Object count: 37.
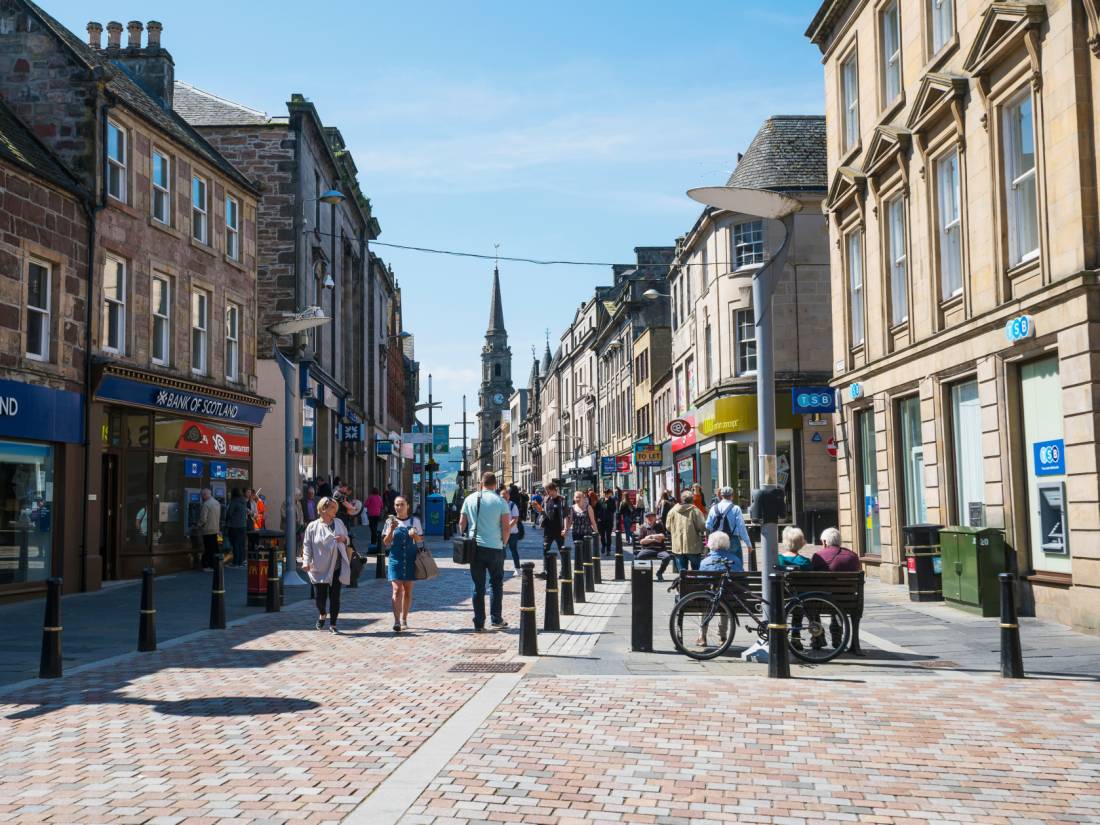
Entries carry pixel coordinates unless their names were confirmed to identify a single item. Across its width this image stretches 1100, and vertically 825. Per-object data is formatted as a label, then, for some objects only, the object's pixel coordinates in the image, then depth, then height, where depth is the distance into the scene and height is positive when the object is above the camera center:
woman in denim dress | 14.02 -0.33
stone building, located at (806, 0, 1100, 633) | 13.16 +3.43
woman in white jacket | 14.38 -0.46
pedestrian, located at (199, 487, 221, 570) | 24.83 +0.04
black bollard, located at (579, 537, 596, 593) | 19.91 -0.88
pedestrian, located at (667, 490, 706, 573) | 19.09 -0.24
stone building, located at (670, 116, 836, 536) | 37.94 +6.70
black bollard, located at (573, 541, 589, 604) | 17.91 -1.01
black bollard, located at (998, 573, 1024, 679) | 10.09 -1.10
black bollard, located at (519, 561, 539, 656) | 11.89 -1.05
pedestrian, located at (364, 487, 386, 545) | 31.91 +0.40
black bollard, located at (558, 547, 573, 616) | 16.05 -1.02
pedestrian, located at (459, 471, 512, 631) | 14.05 -0.12
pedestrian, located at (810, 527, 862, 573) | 12.20 -0.43
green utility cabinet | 14.70 -0.69
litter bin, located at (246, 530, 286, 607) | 17.24 -0.55
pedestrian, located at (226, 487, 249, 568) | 24.98 +0.12
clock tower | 173.12 +23.41
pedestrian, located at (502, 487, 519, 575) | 24.32 -0.28
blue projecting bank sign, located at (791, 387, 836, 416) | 24.25 +2.43
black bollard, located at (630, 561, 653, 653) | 12.08 -0.99
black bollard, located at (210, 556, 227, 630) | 14.43 -0.96
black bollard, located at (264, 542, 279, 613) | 16.70 -0.82
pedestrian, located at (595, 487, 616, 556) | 34.53 +0.12
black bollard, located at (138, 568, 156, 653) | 12.52 -1.05
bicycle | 11.30 -1.02
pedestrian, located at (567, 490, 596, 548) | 25.12 +0.01
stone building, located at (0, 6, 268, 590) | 21.52 +4.80
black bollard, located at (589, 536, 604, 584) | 22.01 -0.96
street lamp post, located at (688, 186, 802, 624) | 11.82 +2.31
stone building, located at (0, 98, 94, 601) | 18.41 +2.81
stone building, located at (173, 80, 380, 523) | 34.06 +8.93
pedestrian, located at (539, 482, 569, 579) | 26.64 +0.04
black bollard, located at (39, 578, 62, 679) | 10.72 -1.06
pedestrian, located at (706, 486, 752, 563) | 16.69 +0.00
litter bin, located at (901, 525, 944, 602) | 16.95 -0.75
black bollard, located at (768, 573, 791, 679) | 10.38 -1.11
